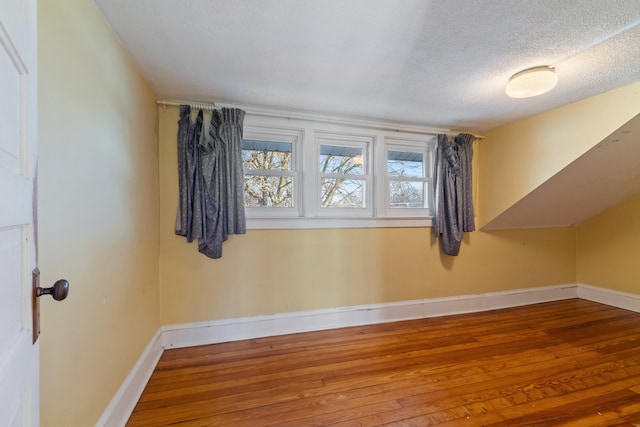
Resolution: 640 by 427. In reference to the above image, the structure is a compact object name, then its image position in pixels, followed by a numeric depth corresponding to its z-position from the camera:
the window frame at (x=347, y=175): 2.59
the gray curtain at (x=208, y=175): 2.15
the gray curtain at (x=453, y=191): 2.80
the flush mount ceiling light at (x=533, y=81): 1.68
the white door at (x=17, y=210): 0.50
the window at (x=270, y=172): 2.45
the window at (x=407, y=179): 2.88
